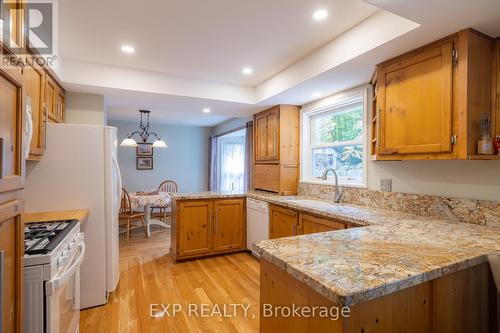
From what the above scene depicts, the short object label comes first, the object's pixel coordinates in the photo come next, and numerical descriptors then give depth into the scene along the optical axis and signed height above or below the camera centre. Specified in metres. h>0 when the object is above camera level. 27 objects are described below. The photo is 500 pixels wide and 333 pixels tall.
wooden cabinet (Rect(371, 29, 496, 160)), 1.65 +0.48
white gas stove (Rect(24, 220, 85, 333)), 1.32 -0.62
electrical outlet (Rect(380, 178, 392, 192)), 2.48 -0.18
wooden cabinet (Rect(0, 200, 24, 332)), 0.87 -0.36
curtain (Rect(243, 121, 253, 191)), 5.06 +0.21
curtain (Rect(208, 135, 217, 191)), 6.75 +0.01
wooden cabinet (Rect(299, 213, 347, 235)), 2.25 -0.54
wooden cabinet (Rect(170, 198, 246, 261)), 3.41 -0.85
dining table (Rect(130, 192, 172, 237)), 4.48 -0.63
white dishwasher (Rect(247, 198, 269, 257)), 3.34 -0.75
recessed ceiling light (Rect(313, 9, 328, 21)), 1.89 +1.13
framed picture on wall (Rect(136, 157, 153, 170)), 6.54 +0.05
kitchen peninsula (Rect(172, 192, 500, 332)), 0.88 -0.41
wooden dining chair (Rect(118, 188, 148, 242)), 4.36 -0.83
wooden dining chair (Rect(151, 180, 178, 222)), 6.11 -0.58
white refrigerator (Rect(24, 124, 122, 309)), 2.30 -0.21
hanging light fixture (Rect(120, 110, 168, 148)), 4.55 +0.77
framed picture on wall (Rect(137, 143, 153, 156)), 6.53 +0.40
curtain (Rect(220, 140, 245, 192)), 6.35 +0.01
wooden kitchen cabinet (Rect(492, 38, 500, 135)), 1.73 +0.55
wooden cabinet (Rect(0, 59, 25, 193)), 0.87 +0.13
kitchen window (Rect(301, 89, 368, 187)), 2.93 +0.36
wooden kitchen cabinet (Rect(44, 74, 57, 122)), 2.42 +0.66
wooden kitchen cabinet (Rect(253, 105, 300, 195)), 3.67 +0.24
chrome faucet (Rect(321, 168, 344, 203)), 2.92 -0.31
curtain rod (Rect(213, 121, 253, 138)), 5.06 +0.80
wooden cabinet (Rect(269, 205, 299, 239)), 2.78 -0.65
